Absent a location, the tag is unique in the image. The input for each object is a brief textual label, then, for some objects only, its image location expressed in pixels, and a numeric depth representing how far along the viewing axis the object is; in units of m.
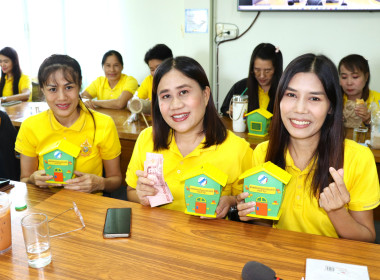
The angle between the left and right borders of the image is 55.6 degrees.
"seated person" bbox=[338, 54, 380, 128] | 3.08
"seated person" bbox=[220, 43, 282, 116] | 3.33
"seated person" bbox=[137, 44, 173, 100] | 3.81
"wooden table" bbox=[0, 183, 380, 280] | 1.05
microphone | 0.97
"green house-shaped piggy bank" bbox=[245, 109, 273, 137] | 2.64
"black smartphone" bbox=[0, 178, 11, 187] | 1.66
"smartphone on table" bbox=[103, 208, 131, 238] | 1.23
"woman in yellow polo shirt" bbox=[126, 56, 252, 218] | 1.62
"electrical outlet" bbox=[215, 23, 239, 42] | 4.45
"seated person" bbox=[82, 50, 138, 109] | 4.16
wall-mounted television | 3.84
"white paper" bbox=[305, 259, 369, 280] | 1.01
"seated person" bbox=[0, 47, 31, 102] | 4.74
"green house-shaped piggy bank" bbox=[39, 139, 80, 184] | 1.51
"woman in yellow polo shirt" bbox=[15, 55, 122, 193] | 1.98
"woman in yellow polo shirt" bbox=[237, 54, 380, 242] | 1.38
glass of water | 1.09
